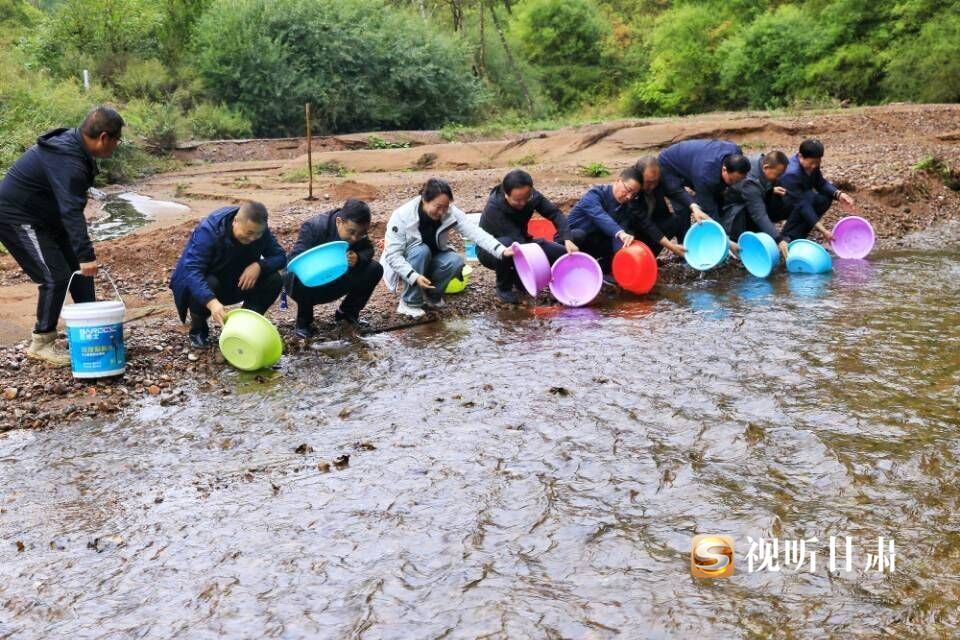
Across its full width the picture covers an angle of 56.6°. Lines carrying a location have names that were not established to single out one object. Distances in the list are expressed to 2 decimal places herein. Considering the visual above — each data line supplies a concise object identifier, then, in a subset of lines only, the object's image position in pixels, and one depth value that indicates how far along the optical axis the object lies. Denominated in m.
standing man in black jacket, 5.67
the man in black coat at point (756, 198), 8.77
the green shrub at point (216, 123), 27.30
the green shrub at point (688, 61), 36.44
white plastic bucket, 5.62
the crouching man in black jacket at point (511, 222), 7.85
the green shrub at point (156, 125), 24.02
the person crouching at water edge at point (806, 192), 9.11
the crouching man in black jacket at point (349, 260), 6.66
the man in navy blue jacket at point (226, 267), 6.16
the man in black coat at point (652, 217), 8.38
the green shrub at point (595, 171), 15.87
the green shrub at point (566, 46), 44.06
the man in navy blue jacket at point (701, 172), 8.71
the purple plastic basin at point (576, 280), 7.80
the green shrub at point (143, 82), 28.69
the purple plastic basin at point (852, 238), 9.37
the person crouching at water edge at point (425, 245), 7.12
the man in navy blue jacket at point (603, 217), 8.12
